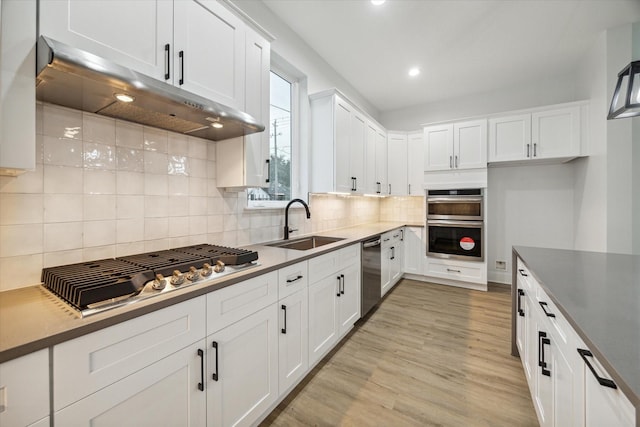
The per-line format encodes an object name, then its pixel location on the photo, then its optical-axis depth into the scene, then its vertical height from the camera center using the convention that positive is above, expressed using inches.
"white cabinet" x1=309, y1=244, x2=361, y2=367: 75.6 -28.4
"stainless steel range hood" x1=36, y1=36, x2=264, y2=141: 35.0 +19.5
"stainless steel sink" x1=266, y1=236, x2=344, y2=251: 98.1 -12.4
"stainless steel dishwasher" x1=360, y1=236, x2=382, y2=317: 107.4 -27.3
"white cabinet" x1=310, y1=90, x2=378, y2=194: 112.9 +30.4
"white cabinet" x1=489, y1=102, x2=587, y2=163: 128.1 +40.3
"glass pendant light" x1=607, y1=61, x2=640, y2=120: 47.9 +22.3
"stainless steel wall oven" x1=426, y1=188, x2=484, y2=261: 146.9 -6.9
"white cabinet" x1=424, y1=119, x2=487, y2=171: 148.5 +38.9
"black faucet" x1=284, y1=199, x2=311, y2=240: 96.3 -3.3
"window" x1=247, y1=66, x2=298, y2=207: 103.8 +30.4
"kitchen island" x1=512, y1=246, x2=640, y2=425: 25.8 -13.5
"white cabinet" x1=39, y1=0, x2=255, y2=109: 40.1 +32.2
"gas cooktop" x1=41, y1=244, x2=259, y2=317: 34.4 -10.2
